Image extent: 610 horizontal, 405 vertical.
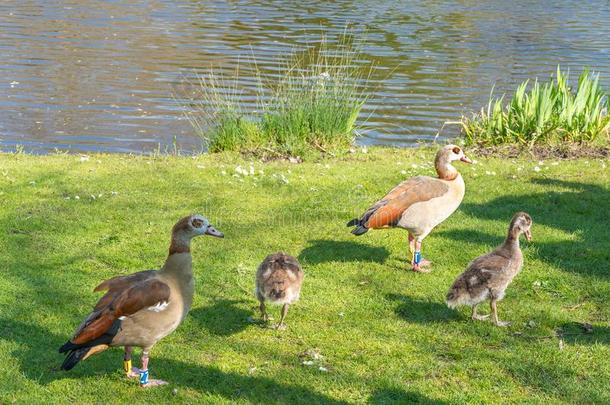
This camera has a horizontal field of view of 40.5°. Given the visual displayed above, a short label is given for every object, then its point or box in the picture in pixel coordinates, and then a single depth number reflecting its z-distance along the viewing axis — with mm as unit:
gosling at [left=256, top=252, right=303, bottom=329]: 7764
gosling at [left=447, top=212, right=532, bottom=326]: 8047
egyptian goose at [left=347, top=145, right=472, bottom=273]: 9578
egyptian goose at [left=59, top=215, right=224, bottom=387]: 6410
